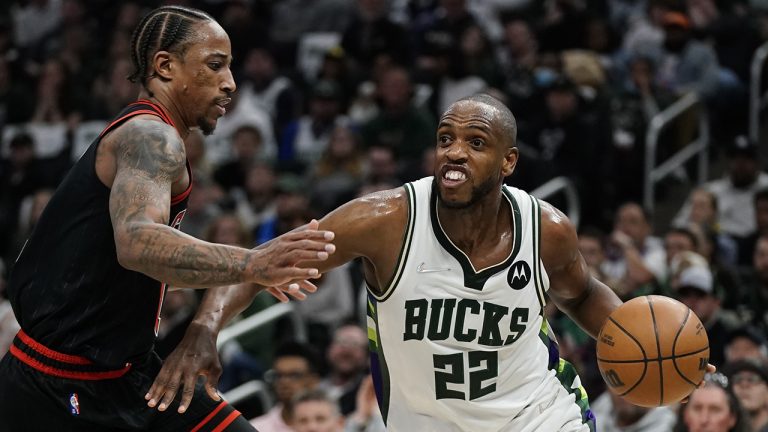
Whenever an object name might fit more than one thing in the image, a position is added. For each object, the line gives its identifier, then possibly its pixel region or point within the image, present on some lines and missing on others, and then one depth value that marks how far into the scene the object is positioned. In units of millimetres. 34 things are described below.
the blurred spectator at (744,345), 8695
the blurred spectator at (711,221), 10828
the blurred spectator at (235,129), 13367
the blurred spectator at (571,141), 11797
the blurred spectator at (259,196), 12117
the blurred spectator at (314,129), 12875
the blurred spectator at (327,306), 10570
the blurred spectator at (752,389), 8016
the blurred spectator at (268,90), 13719
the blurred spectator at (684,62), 12742
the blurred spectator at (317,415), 8047
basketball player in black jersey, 4633
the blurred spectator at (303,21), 15164
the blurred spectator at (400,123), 12273
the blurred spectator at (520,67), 12547
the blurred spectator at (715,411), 7555
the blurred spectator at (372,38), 13992
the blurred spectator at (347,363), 9352
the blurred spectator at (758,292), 9727
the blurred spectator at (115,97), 13508
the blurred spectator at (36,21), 16234
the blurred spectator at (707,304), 9125
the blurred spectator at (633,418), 8102
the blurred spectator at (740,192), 11383
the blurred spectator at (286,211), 10952
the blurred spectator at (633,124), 12398
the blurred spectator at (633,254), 10070
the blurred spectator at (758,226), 10852
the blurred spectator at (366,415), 8539
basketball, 5395
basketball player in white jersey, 5164
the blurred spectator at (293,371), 8938
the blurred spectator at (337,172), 11812
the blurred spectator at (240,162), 12820
